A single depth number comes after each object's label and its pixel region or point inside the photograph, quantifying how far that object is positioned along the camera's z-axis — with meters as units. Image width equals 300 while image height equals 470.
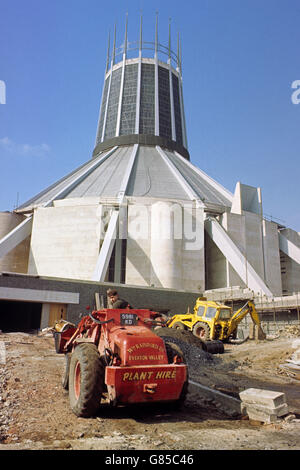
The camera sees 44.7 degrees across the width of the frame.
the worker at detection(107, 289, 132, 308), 6.39
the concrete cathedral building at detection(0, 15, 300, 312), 28.11
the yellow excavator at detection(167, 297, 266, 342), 16.12
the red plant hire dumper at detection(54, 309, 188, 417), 4.93
